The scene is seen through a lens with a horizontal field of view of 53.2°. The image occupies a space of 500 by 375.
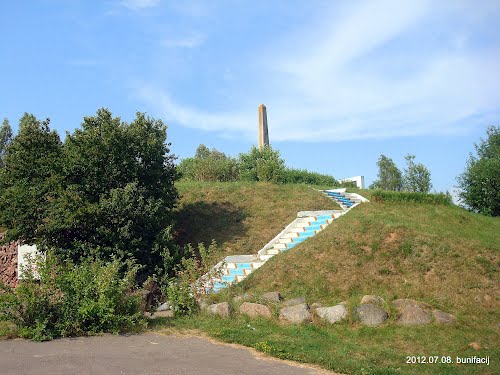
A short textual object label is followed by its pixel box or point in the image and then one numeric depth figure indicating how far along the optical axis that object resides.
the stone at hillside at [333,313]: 9.41
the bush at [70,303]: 8.47
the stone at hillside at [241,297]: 10.42
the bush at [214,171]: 27.23
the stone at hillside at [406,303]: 9.58
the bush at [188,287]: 10.03
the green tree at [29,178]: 13.32
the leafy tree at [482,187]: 21.88
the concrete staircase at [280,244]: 13.48
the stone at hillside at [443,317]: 9.11
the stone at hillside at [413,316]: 9.10
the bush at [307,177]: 30.39
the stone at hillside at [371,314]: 9.22
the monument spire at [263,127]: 38.22
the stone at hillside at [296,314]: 9.37
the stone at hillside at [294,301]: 9.99
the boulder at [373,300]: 9.70
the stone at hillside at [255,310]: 9.60
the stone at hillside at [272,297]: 10.31
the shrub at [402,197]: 16.62
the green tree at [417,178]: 28.80
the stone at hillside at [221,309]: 9.66
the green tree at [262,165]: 22.52
